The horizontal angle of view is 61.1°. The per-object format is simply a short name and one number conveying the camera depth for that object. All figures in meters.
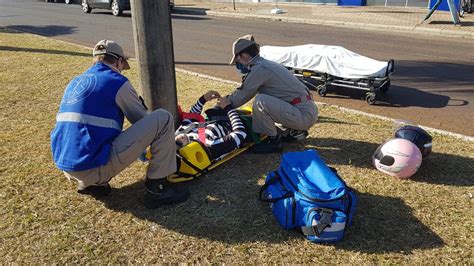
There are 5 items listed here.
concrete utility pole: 3.97
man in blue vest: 3.13
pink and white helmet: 3.96
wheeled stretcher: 6.40
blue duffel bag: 3.05
